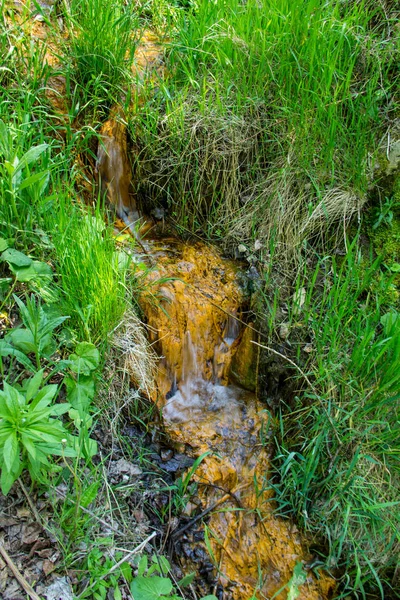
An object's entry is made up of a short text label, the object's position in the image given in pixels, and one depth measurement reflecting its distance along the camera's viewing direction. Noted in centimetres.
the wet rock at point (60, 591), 174
